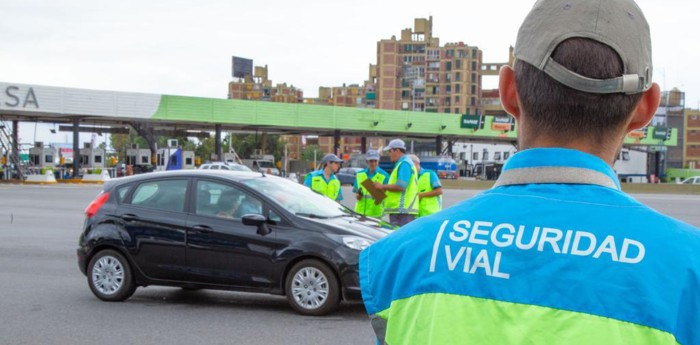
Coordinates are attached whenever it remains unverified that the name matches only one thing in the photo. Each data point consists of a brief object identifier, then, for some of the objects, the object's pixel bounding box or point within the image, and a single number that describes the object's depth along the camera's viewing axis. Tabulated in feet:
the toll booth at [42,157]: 167.42
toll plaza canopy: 155.43
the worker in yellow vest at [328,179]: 44.88
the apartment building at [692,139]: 430.61
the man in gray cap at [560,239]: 4.20
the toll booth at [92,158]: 172.96
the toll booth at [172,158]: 172.55
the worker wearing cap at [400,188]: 37.13
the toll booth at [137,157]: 176.35
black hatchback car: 27.76
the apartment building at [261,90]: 602.03
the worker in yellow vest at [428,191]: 39.17
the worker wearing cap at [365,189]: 40.09
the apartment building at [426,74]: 506.89
